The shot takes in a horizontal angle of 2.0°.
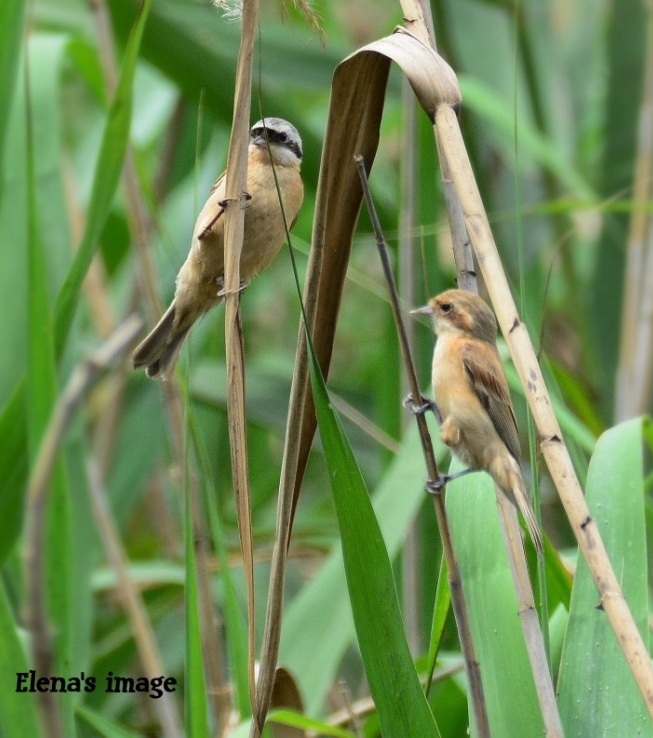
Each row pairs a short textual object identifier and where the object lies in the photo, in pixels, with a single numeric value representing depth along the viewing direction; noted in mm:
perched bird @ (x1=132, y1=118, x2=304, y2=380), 6396
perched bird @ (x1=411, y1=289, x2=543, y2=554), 6320
